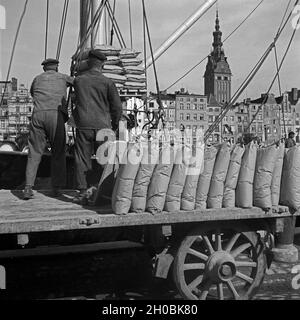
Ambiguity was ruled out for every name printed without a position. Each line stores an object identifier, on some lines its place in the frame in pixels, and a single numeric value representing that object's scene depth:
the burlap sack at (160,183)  3.84
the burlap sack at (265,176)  4.10
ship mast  8.84
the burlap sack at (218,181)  4.04
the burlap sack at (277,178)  4.16
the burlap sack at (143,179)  3.84
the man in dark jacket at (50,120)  5.08
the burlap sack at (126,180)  3.79
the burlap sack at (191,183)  3.95
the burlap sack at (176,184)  3.89
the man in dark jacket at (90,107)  4.82
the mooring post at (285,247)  4.67
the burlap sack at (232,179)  4.11
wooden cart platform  3.51
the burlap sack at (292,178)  4.12
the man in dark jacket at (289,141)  9.97
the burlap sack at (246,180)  4.09
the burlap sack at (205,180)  4.01
